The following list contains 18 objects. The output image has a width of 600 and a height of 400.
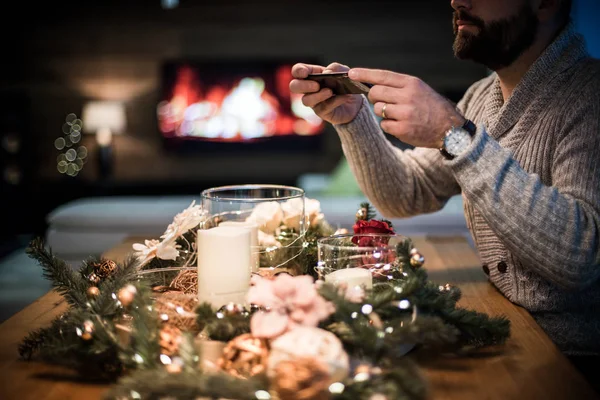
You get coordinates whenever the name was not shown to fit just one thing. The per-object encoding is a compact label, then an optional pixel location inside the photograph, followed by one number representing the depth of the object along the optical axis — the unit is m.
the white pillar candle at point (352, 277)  0.85
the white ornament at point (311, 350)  0.62
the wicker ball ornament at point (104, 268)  0.97
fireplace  5.86
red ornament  1.04
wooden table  0.72
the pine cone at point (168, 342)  0.73
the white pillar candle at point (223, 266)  0.82
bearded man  1.05
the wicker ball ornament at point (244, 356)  0.69
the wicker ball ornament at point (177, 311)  0.77
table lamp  5.71
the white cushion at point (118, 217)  2.86
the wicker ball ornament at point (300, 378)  0.61
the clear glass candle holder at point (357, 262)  0.86
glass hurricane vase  0.99
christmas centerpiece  0.62
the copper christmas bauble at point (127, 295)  0.76
